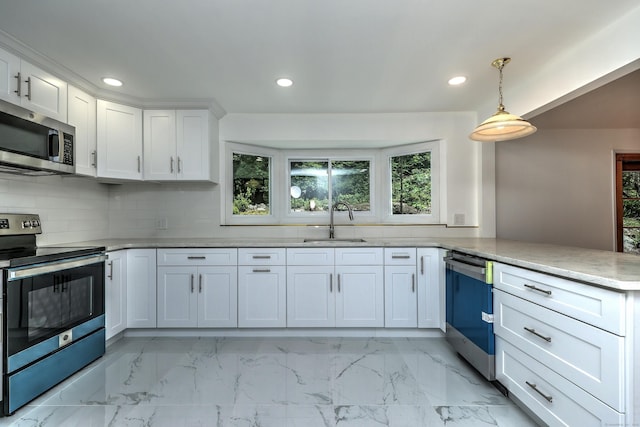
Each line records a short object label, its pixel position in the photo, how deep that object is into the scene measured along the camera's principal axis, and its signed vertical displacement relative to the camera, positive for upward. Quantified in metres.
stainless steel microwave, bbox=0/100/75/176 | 1.80 +0.49
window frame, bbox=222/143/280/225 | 3.34 +0.33
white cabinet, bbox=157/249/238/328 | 2.76 -0.66
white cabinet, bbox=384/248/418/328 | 2.76 -0.63
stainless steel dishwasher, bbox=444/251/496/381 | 1.93 -0.64
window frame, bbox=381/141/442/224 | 3.36 +0.38
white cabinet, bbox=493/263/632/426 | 1.18 -0.59
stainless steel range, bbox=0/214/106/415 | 1.67 -0.57
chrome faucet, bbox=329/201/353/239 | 3.30 +0.02
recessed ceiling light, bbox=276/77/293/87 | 2.44 +1.10
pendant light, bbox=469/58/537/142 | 1.96 +0.59
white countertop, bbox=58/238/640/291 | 1.27 -0.22
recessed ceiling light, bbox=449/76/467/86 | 2.44 +1.10
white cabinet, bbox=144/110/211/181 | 2.97 +0.71
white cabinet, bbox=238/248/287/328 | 2.77 -0.61
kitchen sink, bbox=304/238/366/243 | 3.20 -0.23
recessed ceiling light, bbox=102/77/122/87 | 2.45 +1.11
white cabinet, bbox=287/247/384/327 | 2.78 -0.60
